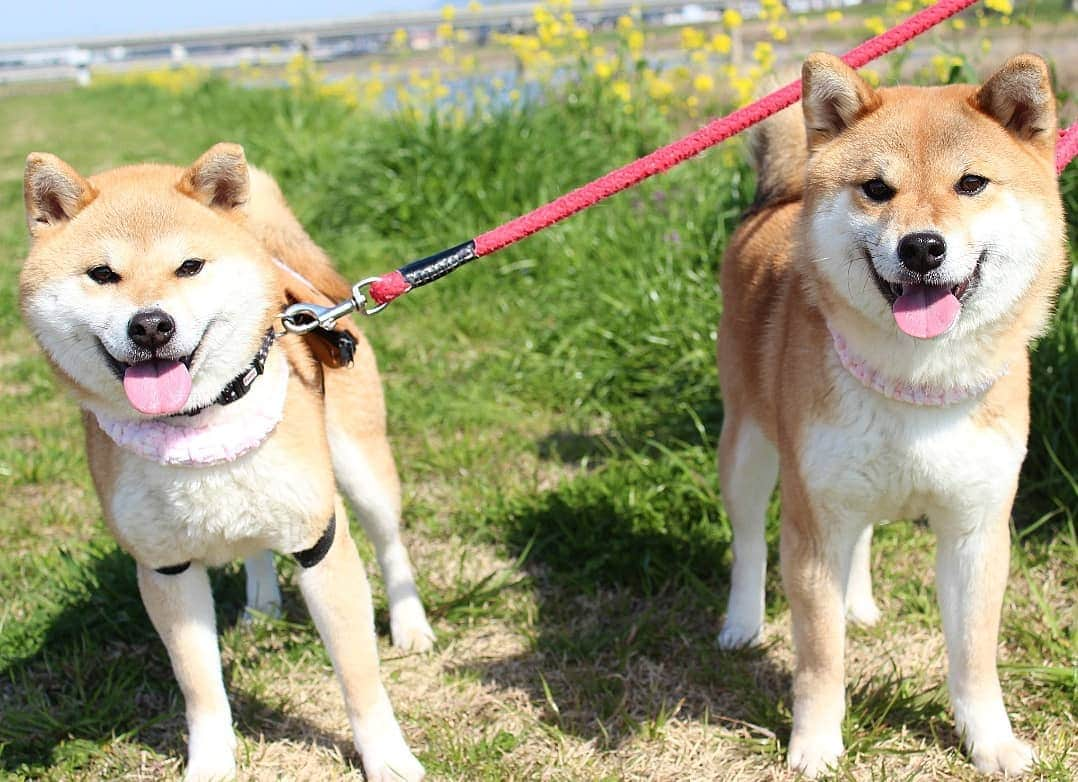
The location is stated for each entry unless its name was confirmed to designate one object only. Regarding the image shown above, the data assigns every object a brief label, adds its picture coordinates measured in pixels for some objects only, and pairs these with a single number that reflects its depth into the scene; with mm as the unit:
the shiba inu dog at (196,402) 2240
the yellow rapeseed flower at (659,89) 6547
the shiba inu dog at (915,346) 2211
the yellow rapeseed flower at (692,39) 6570
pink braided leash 2676
